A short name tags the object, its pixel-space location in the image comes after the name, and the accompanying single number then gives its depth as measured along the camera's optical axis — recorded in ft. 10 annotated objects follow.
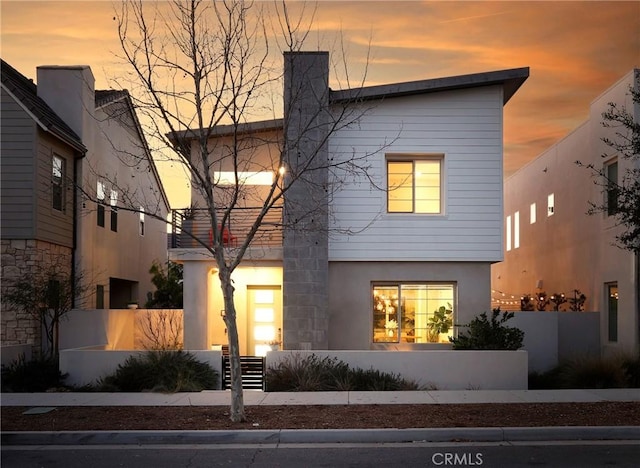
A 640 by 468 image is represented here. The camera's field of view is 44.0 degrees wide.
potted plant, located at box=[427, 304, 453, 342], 66.69
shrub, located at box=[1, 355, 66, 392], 56.13
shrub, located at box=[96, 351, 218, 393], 54.03
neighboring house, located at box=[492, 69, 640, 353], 69.05
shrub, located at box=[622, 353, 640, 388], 57.97
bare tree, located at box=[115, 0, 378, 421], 44.06
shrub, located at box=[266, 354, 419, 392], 54.34
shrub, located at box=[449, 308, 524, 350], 59.72
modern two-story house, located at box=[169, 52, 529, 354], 65.51
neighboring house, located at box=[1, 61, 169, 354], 66.69
